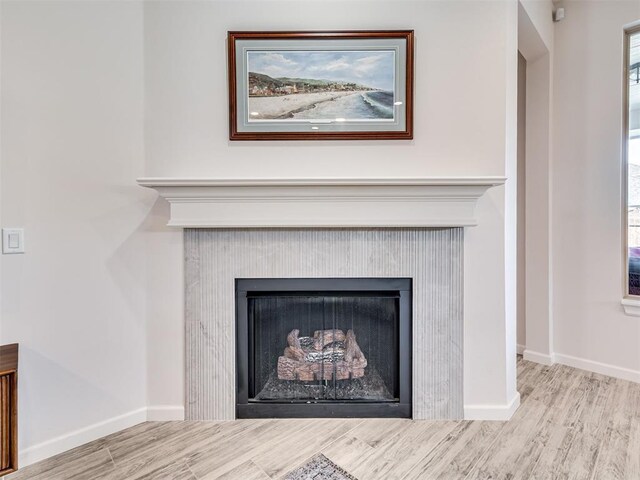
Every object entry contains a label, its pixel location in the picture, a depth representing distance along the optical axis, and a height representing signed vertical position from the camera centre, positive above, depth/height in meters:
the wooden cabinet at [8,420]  1.24 -0.71
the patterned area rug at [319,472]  1.45 -1.08
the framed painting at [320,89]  1.85 +0.83
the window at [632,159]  2.33 +0.53
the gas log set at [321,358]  1.97 -0.75
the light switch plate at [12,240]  1.52 -0.02
